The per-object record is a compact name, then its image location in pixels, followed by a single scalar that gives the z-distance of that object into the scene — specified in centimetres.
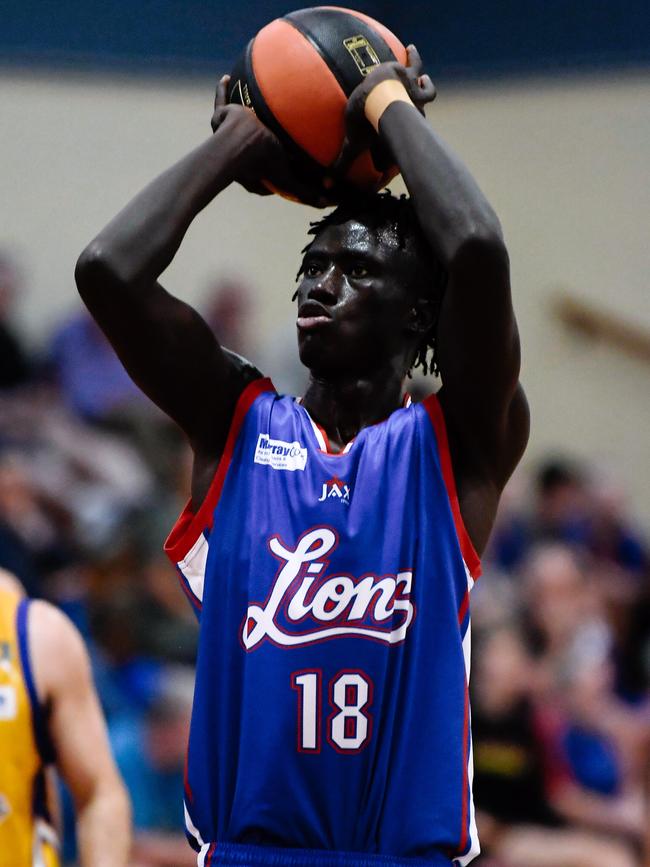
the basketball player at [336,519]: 592
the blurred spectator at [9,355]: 1689
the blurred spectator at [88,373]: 1755
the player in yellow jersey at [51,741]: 868
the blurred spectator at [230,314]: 1908
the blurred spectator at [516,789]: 1375
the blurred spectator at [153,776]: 1312
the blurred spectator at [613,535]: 1898
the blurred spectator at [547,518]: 1836
